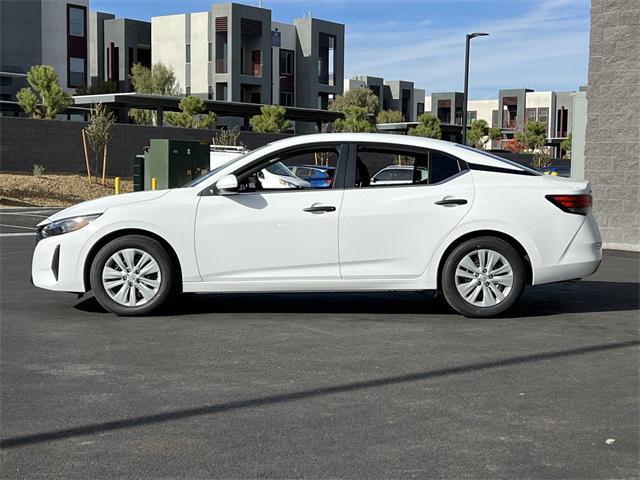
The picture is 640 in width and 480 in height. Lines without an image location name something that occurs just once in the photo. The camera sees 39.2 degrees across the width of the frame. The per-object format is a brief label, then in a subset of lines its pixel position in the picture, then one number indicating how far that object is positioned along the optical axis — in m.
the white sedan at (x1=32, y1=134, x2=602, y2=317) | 8.32
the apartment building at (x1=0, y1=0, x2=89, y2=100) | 60.72
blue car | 26.80
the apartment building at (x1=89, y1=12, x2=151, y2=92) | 73.31
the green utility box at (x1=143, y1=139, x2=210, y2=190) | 24.44
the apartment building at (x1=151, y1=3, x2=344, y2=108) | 69.62
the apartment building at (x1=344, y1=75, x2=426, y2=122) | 99.44
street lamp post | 38.91
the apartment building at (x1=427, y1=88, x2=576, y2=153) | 113.06
